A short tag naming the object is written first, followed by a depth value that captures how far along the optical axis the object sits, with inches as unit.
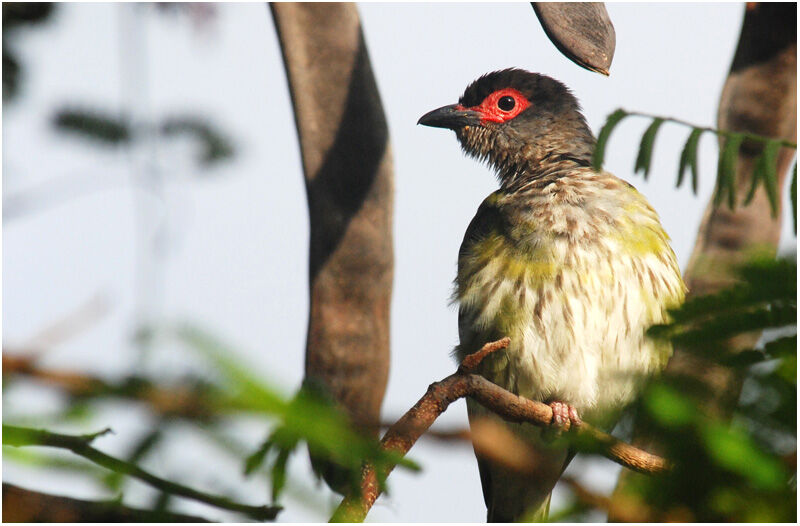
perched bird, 171.9
